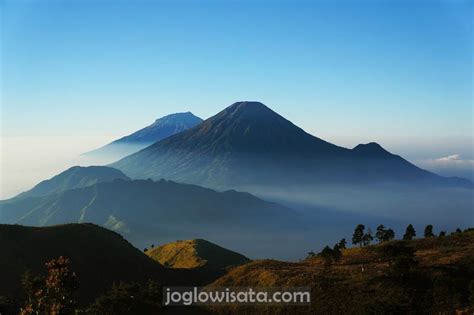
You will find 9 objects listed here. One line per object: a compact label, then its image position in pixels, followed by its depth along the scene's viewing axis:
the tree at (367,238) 140.21
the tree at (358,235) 137.50
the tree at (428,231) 132.31
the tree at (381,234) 138.25
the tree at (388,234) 137.25
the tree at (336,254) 79.76
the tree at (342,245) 132.62
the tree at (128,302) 65.94
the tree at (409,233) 129.70
